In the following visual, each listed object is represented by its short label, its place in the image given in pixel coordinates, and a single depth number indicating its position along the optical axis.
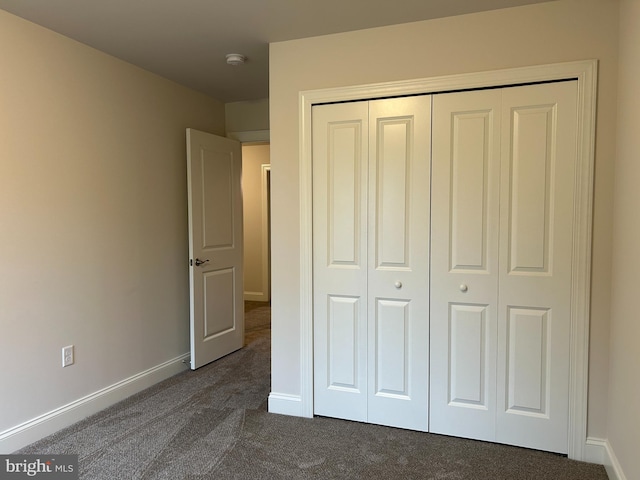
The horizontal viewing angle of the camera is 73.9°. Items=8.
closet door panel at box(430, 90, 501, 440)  2.31
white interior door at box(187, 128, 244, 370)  3.51
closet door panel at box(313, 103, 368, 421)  2.55
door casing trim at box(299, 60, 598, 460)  2.12
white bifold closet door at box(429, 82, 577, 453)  2.21
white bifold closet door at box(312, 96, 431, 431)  2.46
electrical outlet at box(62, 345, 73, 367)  2.61
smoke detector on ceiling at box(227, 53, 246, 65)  2.83
